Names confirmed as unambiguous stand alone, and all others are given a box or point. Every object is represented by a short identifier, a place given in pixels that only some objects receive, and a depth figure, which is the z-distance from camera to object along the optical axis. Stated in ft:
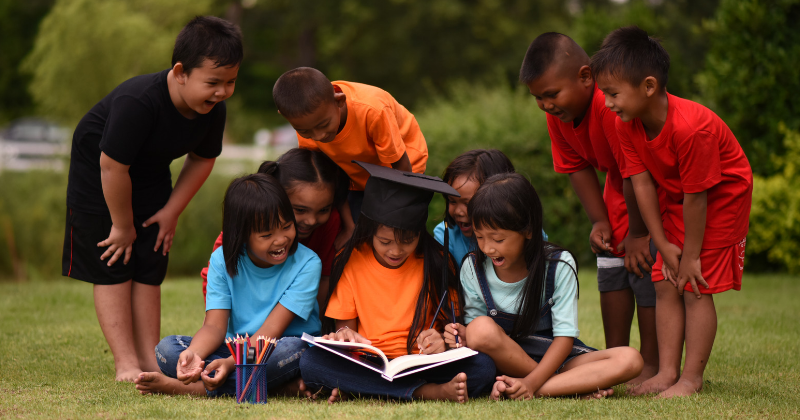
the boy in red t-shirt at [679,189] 20.16
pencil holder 18.86
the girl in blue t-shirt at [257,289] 20.65
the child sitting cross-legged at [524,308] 20.12
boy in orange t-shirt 22.61
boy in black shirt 22.62
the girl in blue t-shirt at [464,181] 23.91
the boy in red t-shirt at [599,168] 22.38
